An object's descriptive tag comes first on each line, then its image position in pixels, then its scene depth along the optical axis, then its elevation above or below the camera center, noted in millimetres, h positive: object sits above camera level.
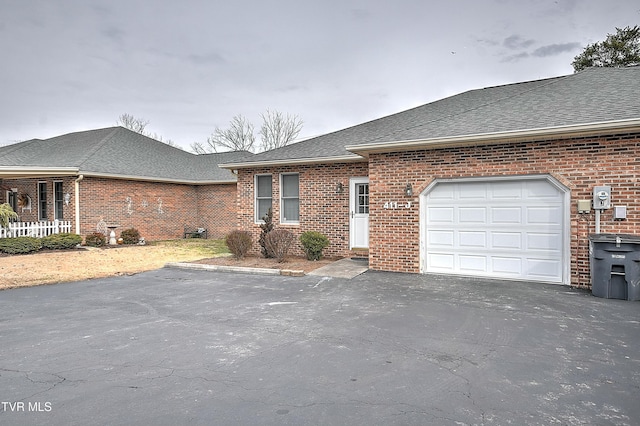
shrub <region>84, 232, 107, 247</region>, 15281 -1093
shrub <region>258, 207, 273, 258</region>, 11907 -620
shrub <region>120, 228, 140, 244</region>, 16438 -1024
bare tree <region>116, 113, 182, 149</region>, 44312 +10481
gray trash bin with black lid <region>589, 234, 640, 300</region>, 6527 -1057
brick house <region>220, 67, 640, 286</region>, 7367 +610
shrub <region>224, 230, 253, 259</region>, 11672 -987
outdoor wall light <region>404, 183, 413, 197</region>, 9094 +436
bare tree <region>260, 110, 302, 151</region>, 39191 +8579
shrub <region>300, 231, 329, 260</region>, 11188 -988
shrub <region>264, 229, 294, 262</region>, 10969 -905
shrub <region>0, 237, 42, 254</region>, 13000 -1075
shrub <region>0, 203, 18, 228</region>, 13688 -35
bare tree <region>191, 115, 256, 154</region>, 41562 +8267
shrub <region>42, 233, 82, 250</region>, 14031 -1038
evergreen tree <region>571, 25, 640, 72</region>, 21039 +8789
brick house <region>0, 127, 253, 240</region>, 15797 +1308
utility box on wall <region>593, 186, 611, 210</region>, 7241 +147
